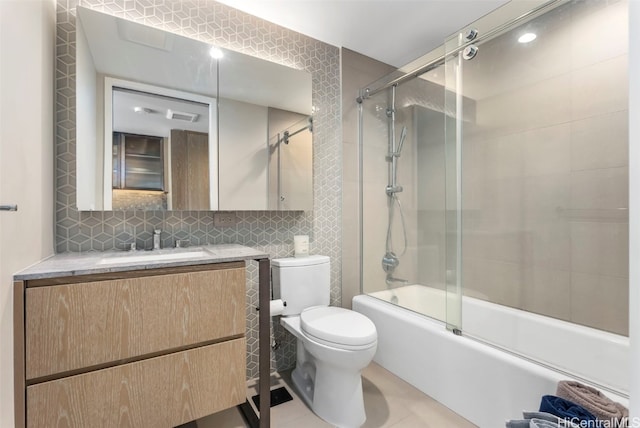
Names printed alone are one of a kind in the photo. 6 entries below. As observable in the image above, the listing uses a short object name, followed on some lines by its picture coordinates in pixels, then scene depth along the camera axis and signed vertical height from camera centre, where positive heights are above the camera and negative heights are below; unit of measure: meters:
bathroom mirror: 1.41 +0.52
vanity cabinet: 0.97 -0.51
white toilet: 1.41 -0.65
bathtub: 1.29 -0.73
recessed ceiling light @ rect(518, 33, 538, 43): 1.78 +1.12
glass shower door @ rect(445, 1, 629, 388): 1.54 +0.28
